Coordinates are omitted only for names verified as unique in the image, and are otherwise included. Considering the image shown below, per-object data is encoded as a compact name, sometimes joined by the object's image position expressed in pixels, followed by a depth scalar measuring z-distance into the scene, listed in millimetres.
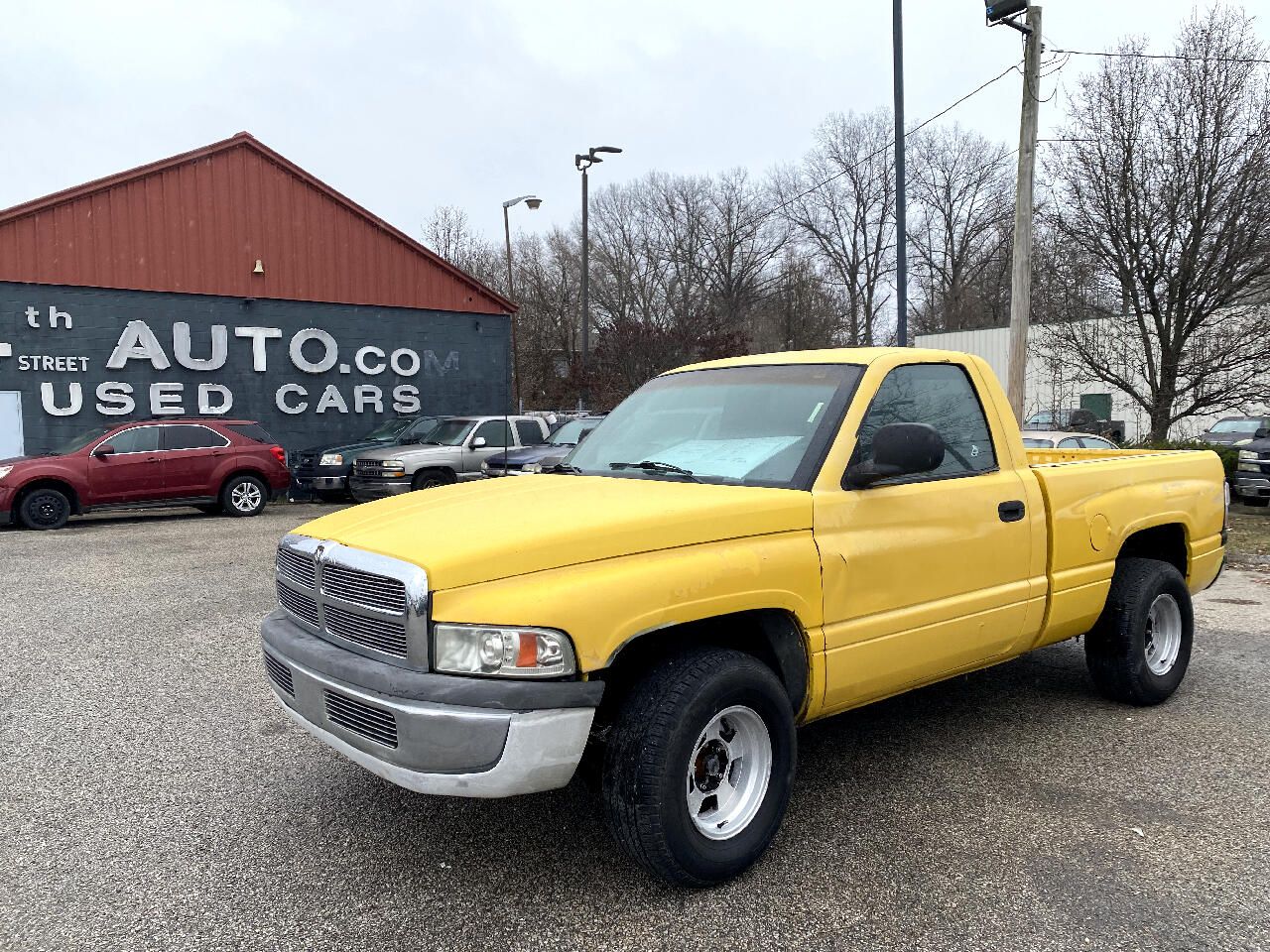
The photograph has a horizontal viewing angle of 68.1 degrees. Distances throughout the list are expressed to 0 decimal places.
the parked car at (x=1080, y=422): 24831
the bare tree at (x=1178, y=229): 17062
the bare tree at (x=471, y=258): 41688
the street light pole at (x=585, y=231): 24923
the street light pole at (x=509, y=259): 28016
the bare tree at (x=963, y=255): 46594
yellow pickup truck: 2783
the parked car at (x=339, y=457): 16500
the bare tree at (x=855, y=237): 46781
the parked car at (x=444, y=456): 15406
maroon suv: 13336
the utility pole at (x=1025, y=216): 13406
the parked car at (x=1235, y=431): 18156
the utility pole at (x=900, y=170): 14914
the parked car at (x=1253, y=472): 14039
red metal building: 17125
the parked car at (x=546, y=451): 14531
